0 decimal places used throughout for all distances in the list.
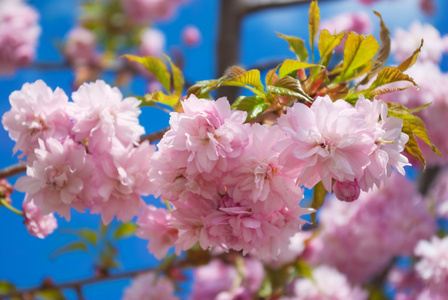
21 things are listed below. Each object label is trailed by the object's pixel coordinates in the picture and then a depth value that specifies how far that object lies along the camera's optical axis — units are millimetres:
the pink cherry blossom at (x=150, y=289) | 1129
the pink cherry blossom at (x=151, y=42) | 4105
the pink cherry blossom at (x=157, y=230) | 765
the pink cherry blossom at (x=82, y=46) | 3654
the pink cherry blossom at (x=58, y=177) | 724
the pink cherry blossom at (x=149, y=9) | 3631
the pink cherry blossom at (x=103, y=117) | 734
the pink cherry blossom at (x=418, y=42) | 1330
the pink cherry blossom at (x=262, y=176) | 693
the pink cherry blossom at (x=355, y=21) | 2689
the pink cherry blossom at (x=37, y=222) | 796
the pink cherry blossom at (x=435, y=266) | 985
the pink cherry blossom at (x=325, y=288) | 1330
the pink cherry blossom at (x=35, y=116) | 739
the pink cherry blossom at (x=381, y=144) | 687
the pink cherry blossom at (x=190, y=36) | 3721
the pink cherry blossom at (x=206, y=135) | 688
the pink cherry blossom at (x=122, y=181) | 735
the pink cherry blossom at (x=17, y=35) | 2664
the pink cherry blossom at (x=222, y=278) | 1288
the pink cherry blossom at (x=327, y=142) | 678
